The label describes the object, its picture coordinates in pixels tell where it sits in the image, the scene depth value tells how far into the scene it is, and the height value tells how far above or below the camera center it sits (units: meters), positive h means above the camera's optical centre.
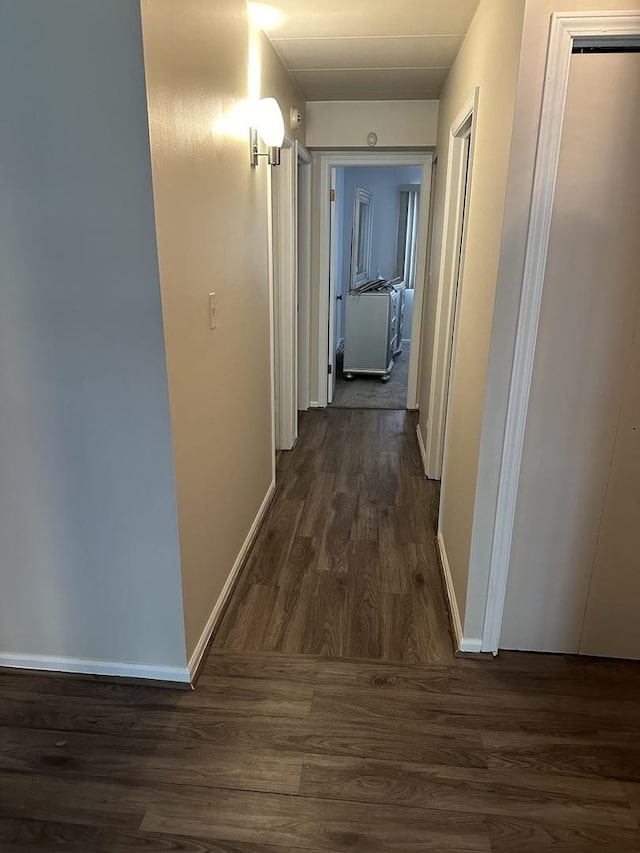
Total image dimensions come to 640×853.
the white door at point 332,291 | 4.74 -0.35
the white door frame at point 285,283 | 3.66 -0.22
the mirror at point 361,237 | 6.69 +0.16
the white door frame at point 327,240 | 4.46 +0.08
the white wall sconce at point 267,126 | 2.50 +0.52
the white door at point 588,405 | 1.60 -0.46
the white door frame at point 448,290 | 2.84 -0.20
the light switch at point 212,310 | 1.98 -0.21
